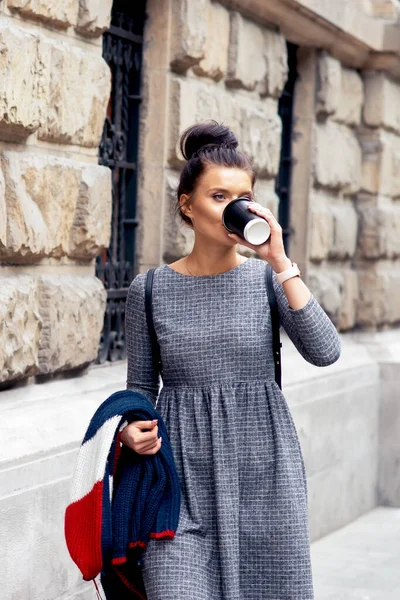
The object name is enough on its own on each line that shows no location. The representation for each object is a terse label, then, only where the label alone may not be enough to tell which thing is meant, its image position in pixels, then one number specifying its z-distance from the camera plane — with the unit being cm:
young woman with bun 387
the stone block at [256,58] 800
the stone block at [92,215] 608
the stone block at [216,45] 760
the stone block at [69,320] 579
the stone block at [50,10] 542
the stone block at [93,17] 598
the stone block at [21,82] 525
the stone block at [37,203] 541
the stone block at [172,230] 735
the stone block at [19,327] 534
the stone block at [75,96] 572
